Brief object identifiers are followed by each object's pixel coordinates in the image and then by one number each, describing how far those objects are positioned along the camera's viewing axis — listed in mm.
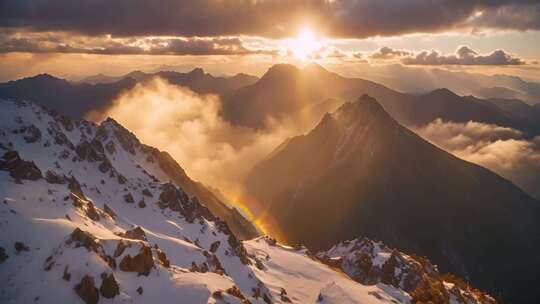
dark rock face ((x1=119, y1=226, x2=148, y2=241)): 192138
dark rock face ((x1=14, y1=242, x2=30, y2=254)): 144375
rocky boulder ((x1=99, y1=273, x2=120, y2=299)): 131500
